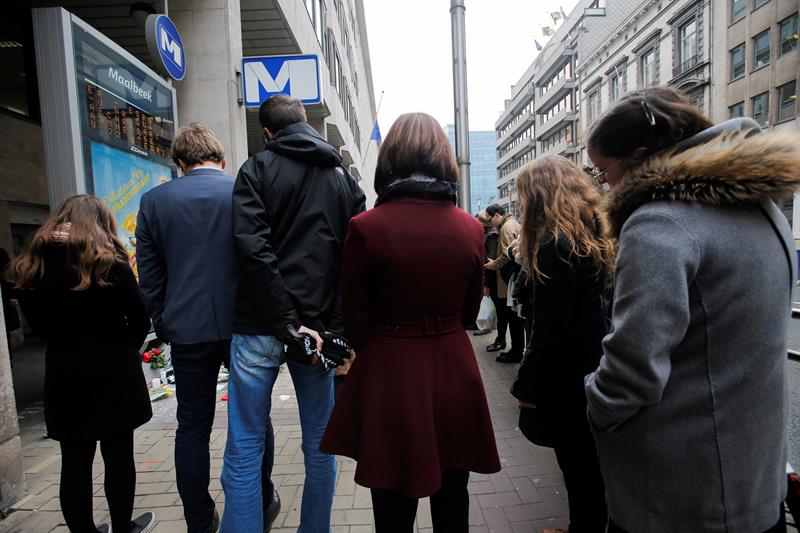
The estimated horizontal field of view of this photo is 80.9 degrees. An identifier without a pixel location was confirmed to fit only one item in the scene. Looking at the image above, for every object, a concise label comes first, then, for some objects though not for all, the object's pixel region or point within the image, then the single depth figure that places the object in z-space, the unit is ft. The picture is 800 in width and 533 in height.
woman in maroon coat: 5.45
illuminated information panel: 12.69
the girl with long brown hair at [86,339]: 7.34
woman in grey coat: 3.86
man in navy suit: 7.57
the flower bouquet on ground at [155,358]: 16.56
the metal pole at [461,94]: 23.02
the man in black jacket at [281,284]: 6.59
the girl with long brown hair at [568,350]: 6.86
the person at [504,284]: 18.94
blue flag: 53.09
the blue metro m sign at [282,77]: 21.18
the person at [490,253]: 21.75
